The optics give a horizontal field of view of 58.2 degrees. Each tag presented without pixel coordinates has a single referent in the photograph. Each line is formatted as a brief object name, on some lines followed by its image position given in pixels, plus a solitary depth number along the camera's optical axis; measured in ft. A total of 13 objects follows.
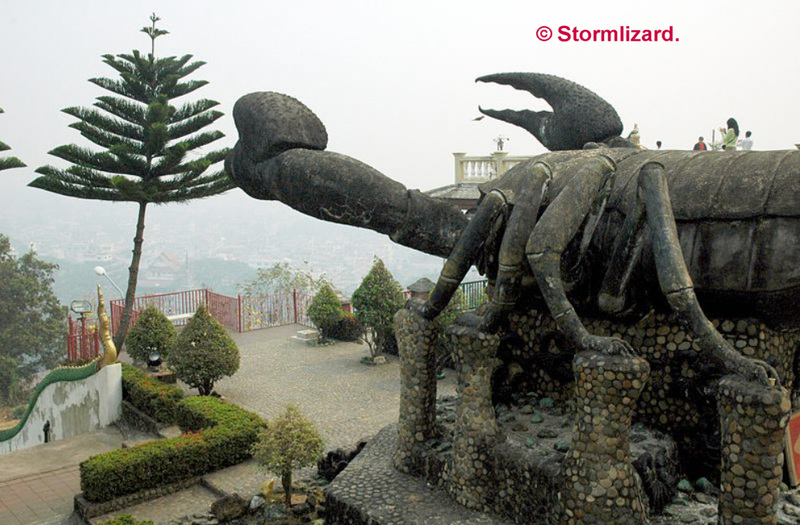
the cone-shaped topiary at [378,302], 46.60
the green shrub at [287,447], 24.22
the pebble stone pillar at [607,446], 15.72
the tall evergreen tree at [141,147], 49.73
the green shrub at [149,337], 44.60
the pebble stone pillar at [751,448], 14.37
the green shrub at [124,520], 21.95
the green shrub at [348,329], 53.98
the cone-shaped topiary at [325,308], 51.93
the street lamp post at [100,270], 44.24
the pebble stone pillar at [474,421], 18.76
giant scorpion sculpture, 17.08
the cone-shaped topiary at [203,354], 38.17
